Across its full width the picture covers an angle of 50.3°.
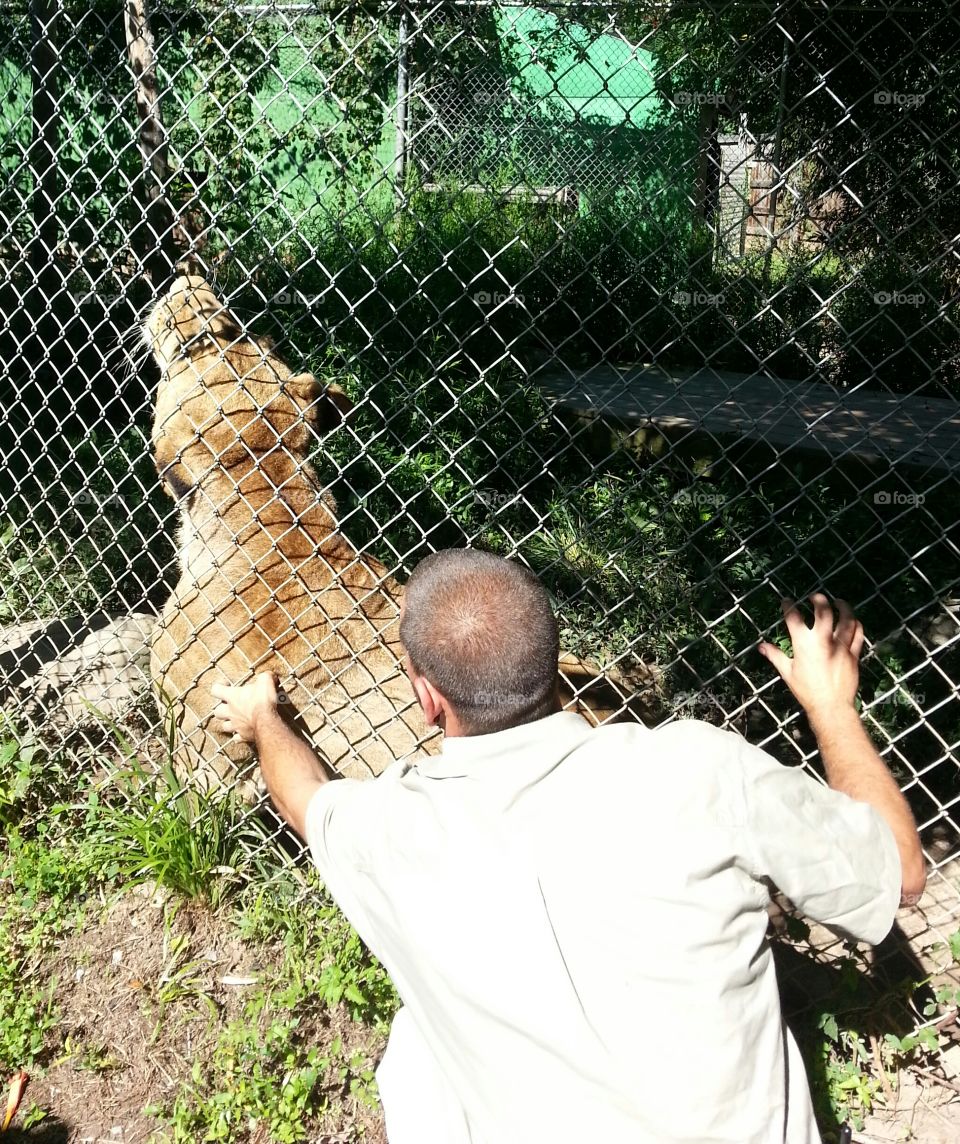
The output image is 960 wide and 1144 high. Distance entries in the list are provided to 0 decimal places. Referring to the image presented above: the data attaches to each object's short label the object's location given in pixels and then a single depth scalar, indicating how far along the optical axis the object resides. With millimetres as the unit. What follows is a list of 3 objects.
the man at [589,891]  1722
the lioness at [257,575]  3584
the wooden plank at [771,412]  6273
